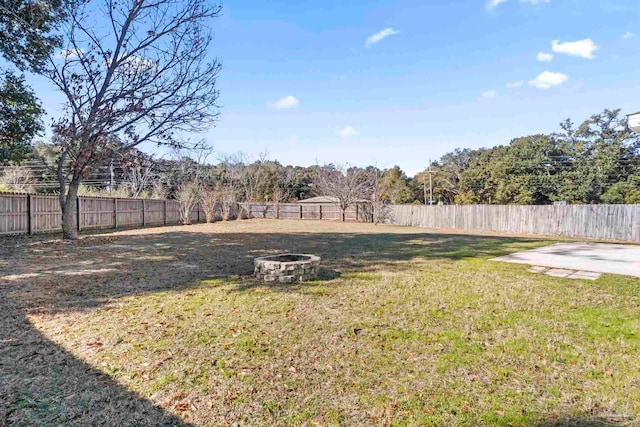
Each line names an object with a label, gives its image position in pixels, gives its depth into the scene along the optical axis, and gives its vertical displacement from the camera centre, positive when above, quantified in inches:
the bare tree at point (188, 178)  765.3 +86.0
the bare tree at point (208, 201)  807.7 +4.7
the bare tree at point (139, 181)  1069.1 +72.5
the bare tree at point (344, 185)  997.8 +57.3
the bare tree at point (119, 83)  380.2 +137.5
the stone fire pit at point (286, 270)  212.7 -42.1
